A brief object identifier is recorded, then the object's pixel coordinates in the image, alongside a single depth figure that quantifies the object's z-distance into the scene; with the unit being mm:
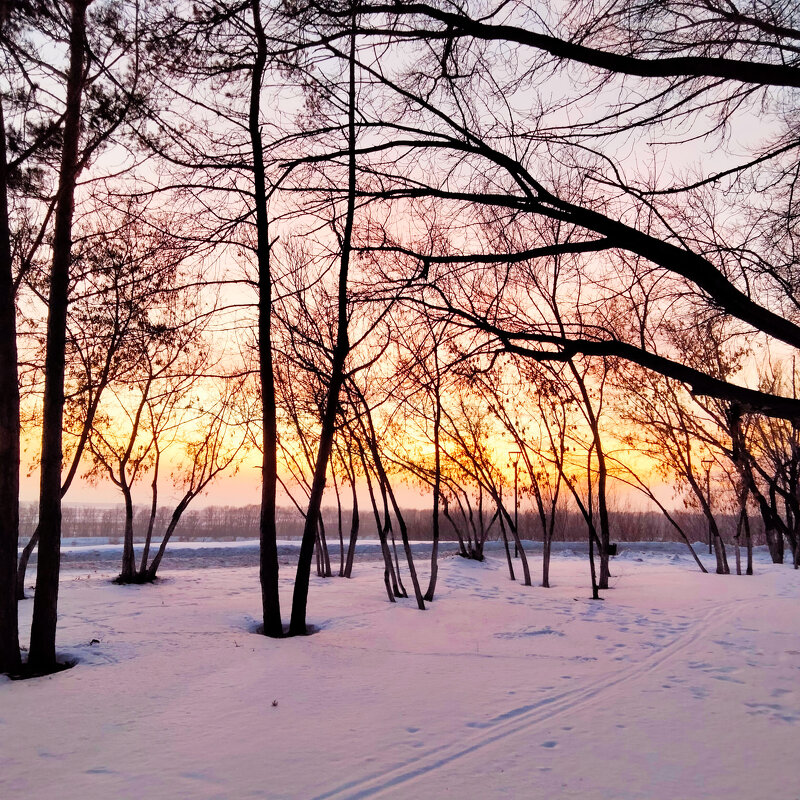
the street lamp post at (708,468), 18542
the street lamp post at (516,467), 16047
